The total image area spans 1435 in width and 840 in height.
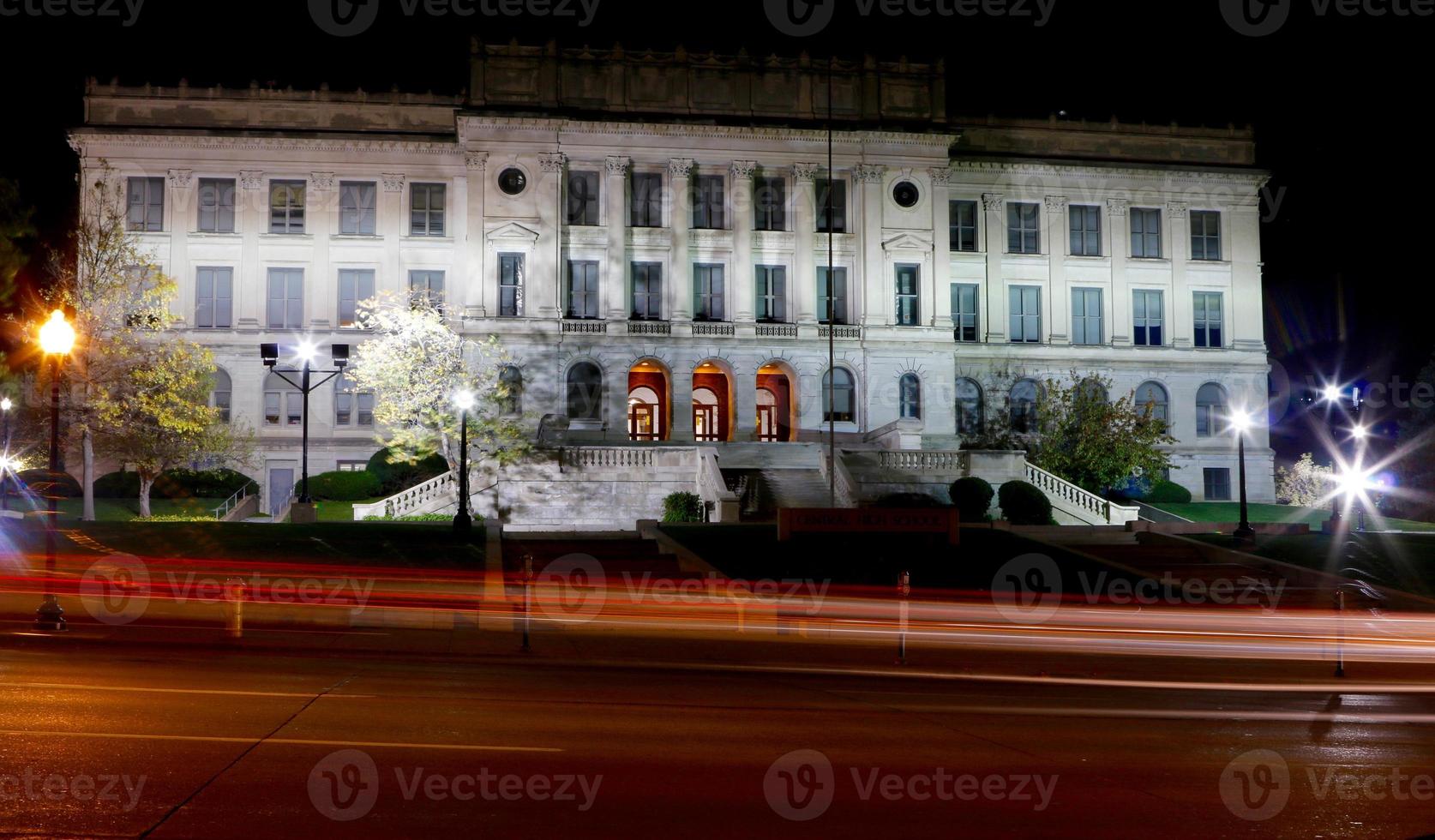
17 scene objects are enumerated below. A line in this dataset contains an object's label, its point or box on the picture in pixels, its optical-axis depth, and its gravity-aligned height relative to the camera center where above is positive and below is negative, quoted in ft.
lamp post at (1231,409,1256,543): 117.45 -8.21
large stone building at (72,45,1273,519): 170.09 +30.95
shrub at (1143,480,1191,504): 173.78 -7.05
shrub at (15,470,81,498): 142.72 -4.07
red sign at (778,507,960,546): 101.81 -6.39
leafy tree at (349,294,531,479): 138.51 +6.58
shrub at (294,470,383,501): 150.30 -4.88
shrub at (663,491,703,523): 128.26 -6.51
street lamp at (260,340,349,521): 115.03 +8.64
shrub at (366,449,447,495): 149.79 -2.99
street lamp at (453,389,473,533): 108.99 -2.13
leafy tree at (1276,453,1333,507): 180.65 -6.07
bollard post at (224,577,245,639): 60.13 -8.10
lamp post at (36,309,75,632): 59.21 +1.44
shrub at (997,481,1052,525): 133.49 -6.57
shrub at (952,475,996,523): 136.05 -6.03
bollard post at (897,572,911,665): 57.77 -7.86
